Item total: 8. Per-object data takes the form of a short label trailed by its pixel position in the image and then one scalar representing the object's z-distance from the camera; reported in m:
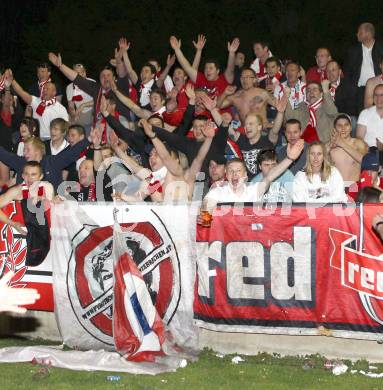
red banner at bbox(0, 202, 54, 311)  10.16
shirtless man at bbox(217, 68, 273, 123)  13.63
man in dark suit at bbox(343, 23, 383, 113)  14.20
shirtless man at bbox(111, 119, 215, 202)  10.65
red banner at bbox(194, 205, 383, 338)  8.92
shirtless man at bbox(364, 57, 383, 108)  13.10
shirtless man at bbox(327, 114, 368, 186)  11.32
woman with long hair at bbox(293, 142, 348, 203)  9.95
